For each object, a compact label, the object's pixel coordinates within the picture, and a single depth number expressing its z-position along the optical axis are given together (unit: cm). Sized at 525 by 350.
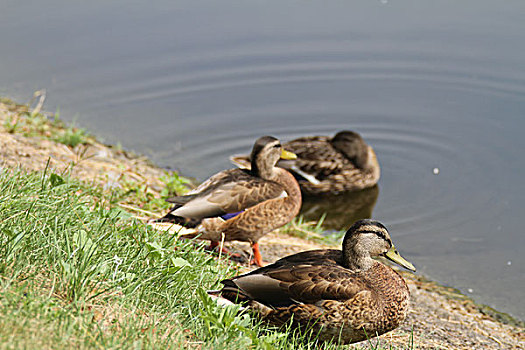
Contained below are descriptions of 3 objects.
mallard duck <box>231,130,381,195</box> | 1633
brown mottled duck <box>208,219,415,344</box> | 754
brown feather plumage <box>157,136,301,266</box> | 1029
